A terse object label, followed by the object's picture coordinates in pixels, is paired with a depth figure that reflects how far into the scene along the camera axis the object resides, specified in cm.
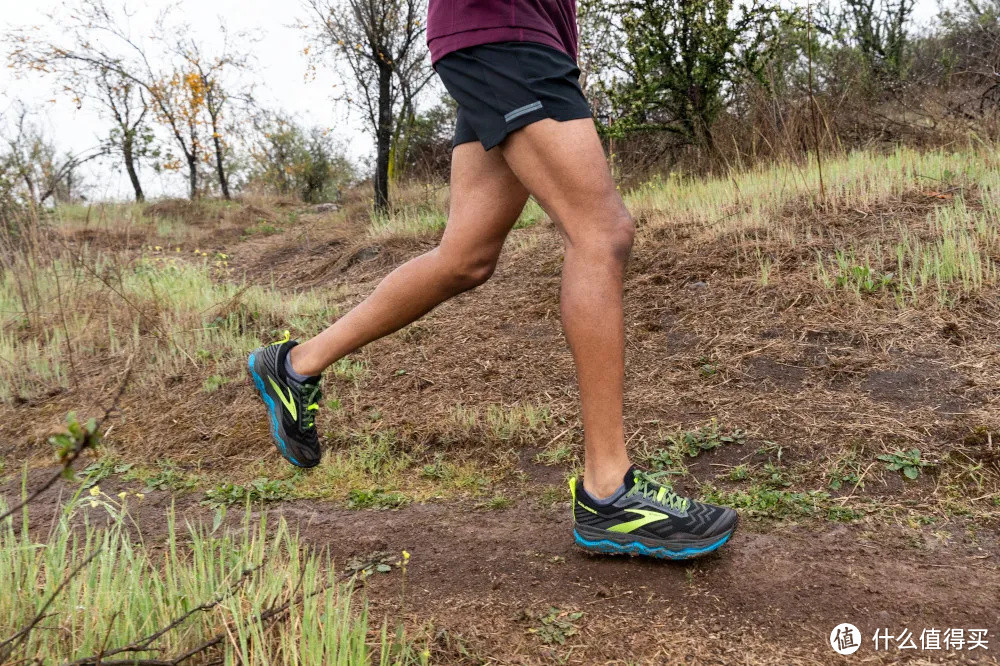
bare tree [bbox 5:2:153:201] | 1467
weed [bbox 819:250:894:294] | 339
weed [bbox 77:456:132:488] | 315
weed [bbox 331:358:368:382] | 382
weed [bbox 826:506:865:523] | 214
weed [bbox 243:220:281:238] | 1087
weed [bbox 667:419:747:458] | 268
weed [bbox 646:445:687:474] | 262
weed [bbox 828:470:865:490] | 233
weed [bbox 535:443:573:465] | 281
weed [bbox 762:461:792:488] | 239
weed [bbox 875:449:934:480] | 233
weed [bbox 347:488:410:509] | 258
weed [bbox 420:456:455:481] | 283
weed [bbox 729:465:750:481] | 247
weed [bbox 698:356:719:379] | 317
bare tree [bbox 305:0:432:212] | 910
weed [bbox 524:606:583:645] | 164
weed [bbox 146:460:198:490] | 296
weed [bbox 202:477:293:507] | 275
